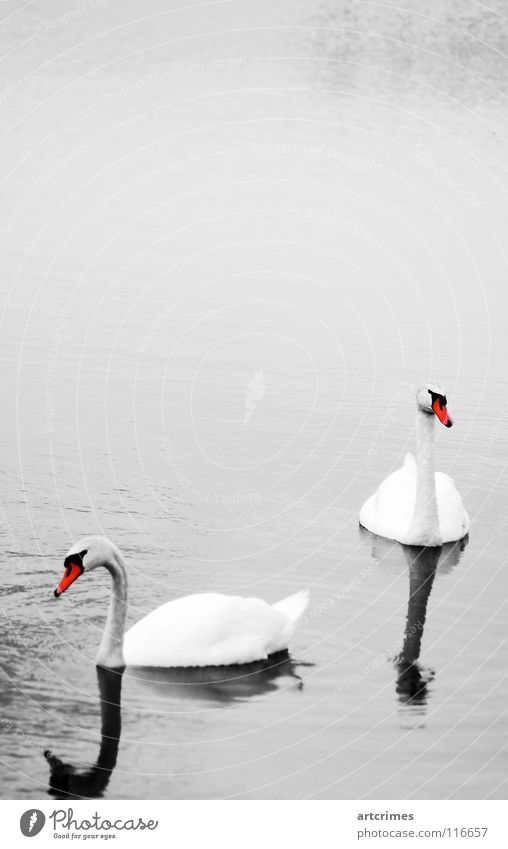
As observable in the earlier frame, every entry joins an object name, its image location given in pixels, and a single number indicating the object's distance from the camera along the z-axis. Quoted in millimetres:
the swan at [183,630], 10438
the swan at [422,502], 13711
